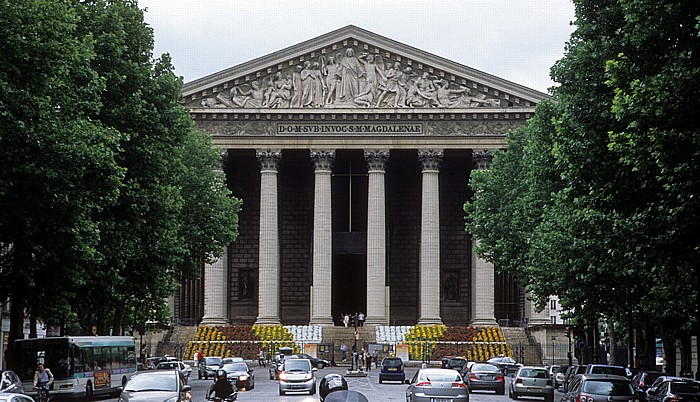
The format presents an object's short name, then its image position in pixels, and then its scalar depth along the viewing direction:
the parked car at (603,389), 34.06
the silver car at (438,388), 36.66
